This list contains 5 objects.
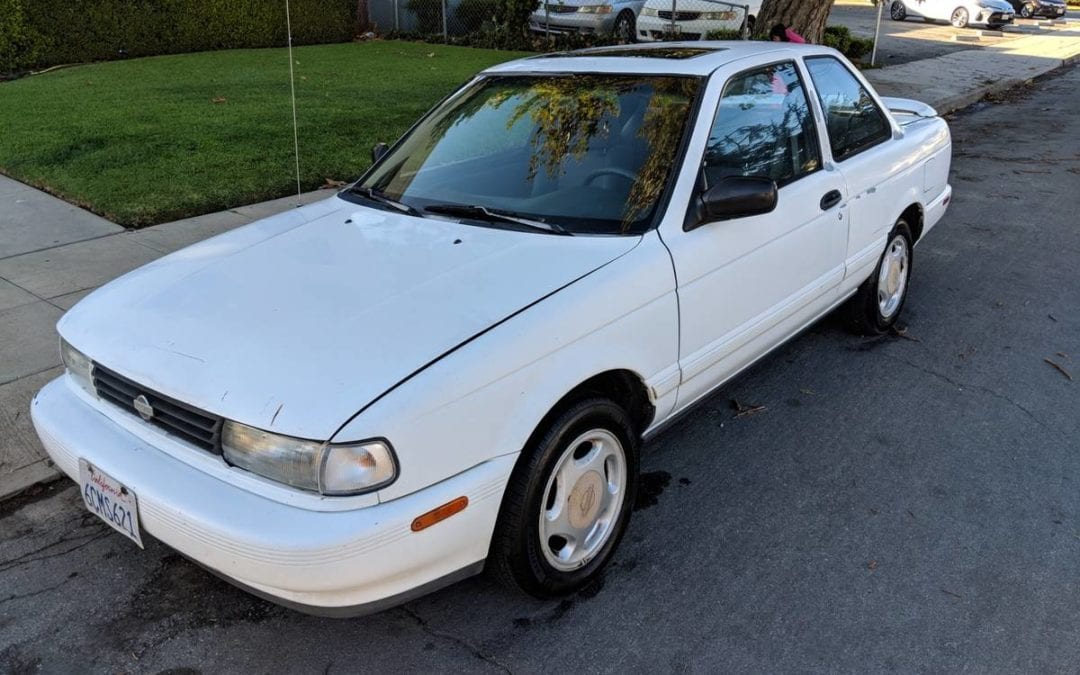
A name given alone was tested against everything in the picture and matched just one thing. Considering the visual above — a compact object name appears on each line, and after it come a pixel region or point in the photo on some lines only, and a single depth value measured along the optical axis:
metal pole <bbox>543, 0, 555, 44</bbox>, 18.09
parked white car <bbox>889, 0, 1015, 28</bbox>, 26.30
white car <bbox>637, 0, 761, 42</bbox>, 17.09
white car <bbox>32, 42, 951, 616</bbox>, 2.41
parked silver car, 17.72
